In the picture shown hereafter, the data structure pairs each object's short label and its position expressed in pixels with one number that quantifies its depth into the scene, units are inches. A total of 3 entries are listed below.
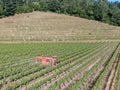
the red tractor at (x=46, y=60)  907.0
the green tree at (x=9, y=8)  3149.6
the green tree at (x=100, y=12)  3379.2
